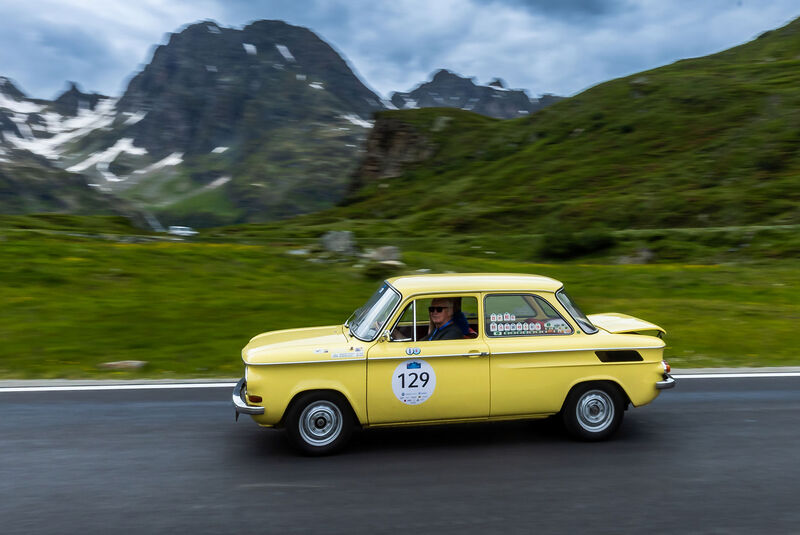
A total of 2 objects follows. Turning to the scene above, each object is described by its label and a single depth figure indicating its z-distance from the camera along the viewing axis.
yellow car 5.96
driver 6.23
